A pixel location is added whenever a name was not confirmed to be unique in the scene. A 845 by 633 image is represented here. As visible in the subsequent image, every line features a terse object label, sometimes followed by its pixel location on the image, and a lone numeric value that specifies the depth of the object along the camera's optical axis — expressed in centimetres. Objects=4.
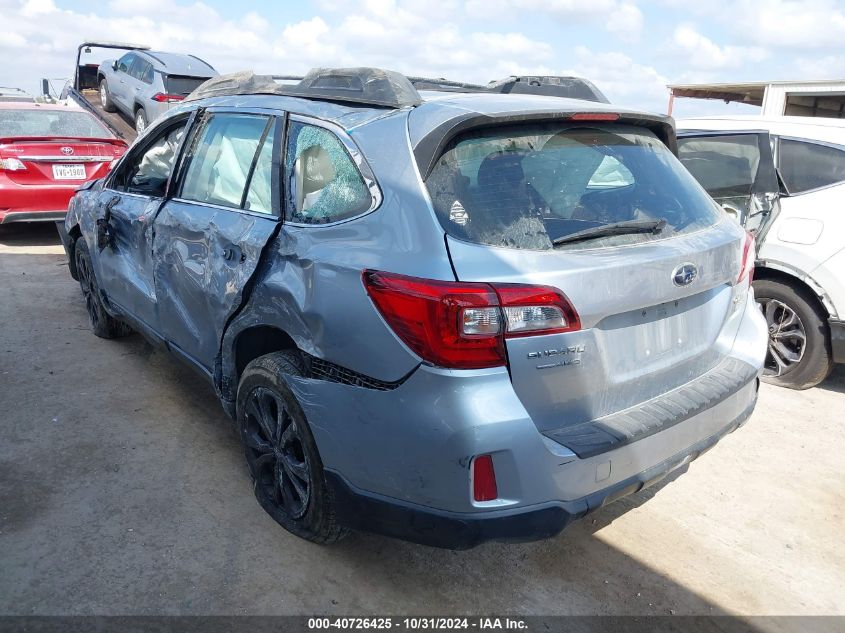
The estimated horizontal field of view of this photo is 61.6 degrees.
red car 725
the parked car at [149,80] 1082
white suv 441
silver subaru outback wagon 210
